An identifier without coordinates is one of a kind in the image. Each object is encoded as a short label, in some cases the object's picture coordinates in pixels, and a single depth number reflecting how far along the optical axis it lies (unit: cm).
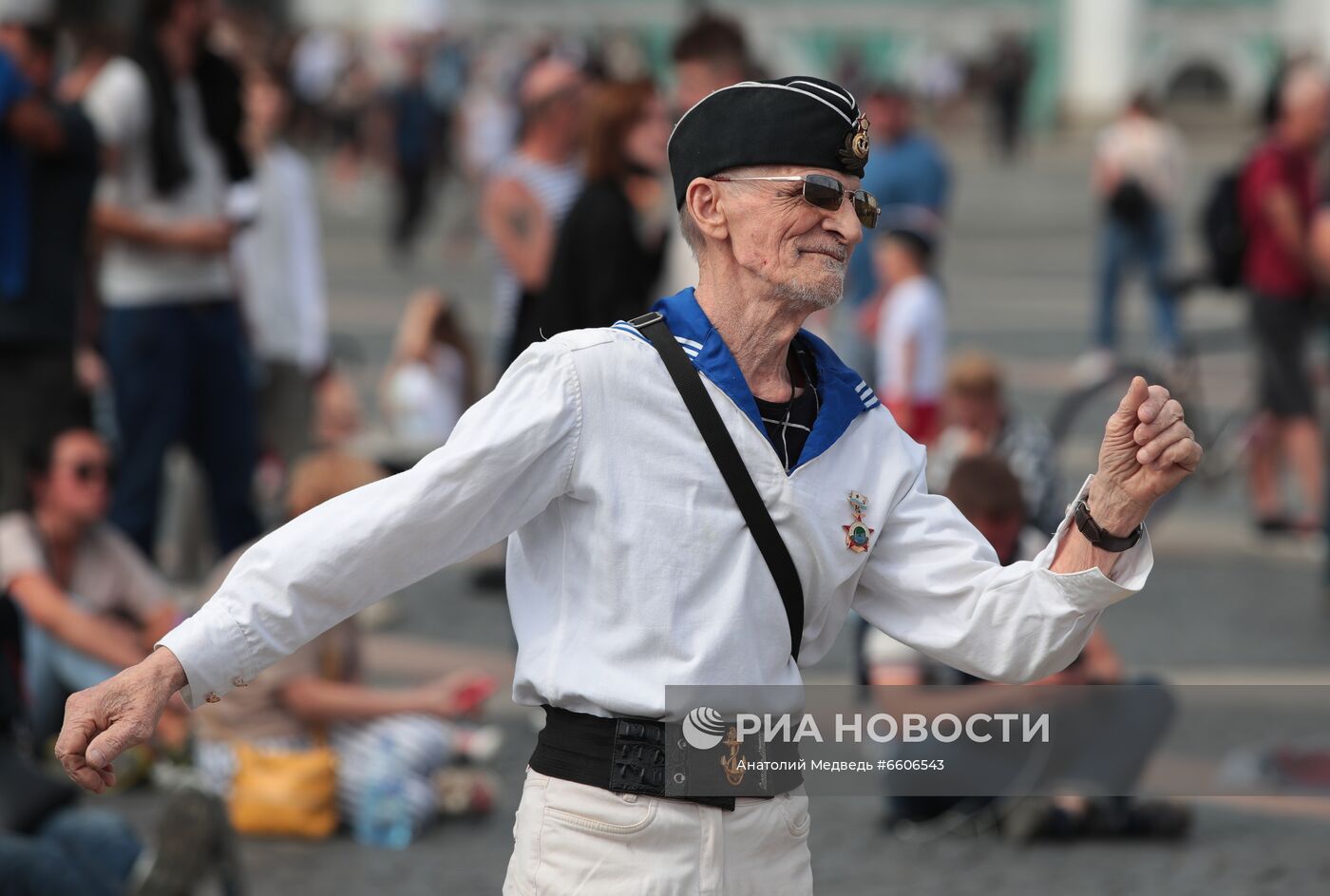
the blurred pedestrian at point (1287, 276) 1812
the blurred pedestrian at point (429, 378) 1803
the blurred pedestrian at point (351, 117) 6025
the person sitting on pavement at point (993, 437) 1335
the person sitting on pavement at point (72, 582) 1142
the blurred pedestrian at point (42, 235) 1303
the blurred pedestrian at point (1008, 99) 7206
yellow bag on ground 1077
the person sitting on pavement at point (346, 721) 1085
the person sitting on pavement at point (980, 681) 1069
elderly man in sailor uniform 510
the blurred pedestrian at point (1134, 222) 2747
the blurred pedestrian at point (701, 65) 1270
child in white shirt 1659
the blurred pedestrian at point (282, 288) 1670
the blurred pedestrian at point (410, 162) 4316
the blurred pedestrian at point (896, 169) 2133
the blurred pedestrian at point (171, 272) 1348
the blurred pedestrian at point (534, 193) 1495
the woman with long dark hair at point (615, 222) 1247
